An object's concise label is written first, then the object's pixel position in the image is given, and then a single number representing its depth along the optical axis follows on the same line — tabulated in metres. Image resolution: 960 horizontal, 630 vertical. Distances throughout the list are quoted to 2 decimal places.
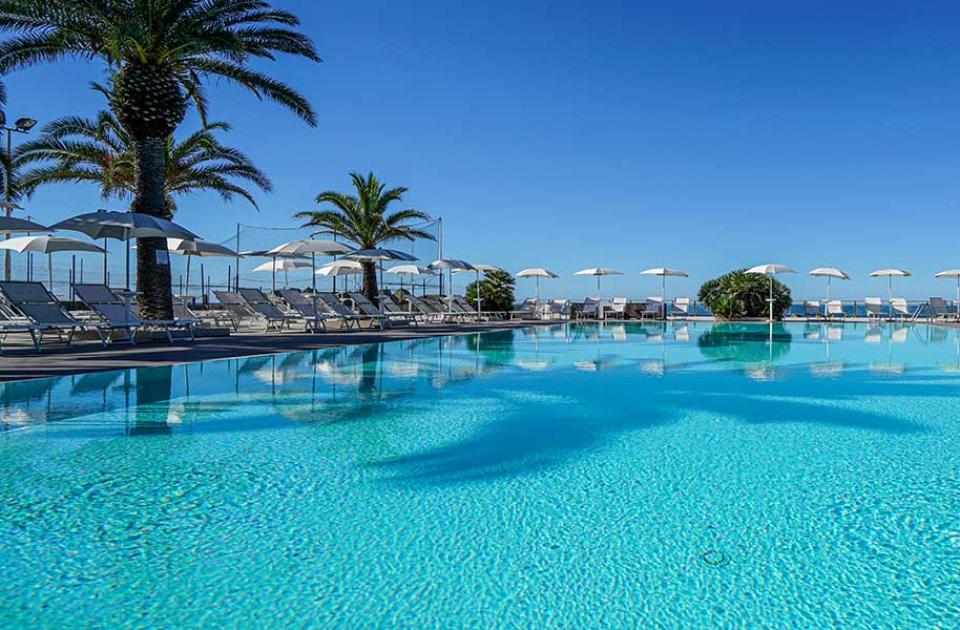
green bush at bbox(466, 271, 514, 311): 25.86
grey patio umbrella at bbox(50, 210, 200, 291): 9.84
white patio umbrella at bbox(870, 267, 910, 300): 25.56
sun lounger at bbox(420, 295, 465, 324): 21.07
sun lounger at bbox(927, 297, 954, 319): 23.64
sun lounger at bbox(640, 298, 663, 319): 26.56
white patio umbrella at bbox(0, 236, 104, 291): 13.08
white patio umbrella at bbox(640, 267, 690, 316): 25.78
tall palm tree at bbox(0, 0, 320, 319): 10.48
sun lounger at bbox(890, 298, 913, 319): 24.95
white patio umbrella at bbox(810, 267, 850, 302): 25.08
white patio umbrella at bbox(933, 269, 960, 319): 22.62
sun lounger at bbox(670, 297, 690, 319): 27.20
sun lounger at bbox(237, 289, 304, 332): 13.86
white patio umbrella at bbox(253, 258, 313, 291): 20.50
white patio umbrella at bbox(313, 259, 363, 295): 20.02
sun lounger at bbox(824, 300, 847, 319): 25.89
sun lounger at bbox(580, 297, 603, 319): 26.53
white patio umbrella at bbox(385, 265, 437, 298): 22.61
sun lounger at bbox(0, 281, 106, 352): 8.84
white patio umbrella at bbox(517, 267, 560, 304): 26.23
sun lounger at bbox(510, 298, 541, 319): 26.31
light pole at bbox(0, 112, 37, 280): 14.96
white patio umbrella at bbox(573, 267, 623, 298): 26.17
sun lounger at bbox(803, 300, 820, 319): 26.42
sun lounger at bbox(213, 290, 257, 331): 14.23
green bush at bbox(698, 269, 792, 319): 24.44
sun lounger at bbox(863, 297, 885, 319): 25.53
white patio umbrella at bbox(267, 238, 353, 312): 14.66
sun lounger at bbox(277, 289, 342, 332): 14.56
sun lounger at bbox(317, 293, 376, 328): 15.42
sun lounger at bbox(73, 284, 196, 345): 9.91
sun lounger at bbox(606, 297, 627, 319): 26.42
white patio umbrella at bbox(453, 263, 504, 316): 22.85
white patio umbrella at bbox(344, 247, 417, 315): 15.96
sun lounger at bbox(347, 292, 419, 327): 16.42
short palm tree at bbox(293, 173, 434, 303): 20.70
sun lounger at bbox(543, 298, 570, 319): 26.49
